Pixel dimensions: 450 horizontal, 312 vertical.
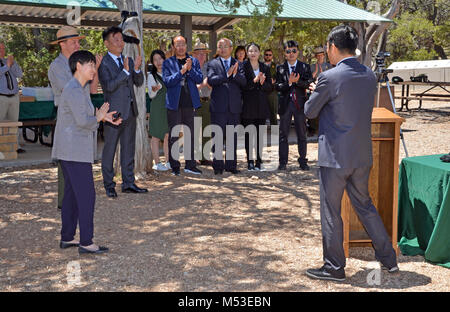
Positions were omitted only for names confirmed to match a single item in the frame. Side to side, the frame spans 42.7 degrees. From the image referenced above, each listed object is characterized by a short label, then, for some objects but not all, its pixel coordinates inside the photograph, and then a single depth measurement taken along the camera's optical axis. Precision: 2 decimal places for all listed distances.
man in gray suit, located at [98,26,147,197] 7.26
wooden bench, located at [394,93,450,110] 19.27
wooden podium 5.01
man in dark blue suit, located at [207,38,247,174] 8.64
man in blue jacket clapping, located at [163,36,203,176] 8.52
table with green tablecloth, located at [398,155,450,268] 4.77
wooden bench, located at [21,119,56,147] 11.31
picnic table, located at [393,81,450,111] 19.08
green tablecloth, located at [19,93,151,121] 11.45
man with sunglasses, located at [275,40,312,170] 8.97
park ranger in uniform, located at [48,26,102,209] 6.50
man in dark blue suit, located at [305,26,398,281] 4.24
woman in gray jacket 4.85
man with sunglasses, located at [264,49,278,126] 10.90
